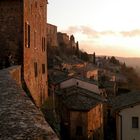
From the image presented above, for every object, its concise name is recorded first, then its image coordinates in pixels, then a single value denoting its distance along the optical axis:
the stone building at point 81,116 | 19.16
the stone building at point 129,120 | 14.76
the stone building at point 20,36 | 11.79
